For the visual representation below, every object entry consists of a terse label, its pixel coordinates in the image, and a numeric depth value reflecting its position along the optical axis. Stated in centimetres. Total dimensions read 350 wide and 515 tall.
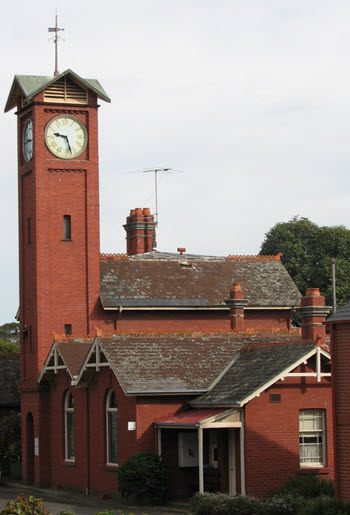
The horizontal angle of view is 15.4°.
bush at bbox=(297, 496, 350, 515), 2677
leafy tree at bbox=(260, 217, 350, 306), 7881
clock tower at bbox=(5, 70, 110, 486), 4811
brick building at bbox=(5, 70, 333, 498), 3691
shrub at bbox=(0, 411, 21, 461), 5162
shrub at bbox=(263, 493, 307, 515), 2973
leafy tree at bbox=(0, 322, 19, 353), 11589
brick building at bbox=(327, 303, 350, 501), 2878
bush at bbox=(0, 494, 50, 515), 2183
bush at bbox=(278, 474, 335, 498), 3294
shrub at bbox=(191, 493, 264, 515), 3045
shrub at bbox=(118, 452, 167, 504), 3772
